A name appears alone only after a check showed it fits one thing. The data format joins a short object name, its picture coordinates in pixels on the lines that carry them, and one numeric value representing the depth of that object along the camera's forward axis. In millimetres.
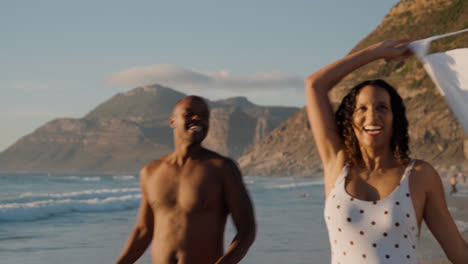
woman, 2383
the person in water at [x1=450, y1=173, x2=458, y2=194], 34094
